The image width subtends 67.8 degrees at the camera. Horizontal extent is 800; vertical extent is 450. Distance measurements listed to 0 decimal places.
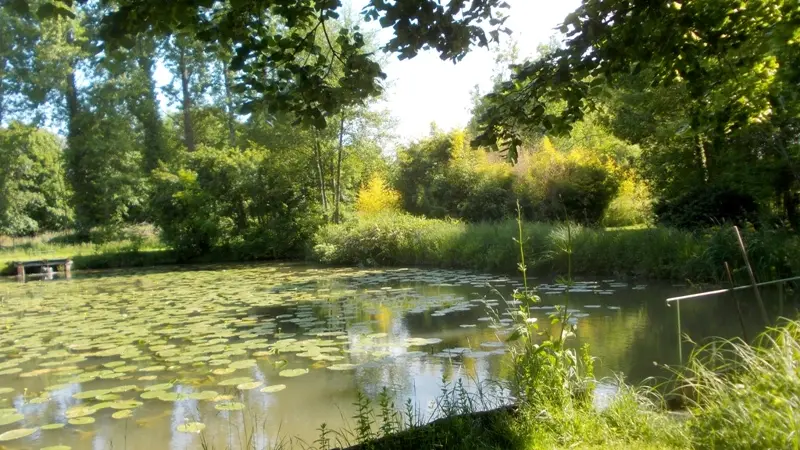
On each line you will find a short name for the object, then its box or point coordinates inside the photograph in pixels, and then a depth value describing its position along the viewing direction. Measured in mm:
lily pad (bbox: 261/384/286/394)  5250
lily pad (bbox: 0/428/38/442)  4355
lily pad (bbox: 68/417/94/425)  4637
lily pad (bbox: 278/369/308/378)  5684
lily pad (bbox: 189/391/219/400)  5093
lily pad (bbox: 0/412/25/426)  4723
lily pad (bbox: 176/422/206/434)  4398
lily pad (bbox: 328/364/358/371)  5865
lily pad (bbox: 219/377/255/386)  5512
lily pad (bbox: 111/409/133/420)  4691
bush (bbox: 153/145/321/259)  22641
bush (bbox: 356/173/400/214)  23609
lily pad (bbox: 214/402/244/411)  4773
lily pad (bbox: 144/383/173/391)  5391
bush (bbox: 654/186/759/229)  12258
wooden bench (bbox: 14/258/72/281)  20562
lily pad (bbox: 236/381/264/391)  5332
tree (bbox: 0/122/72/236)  28828
